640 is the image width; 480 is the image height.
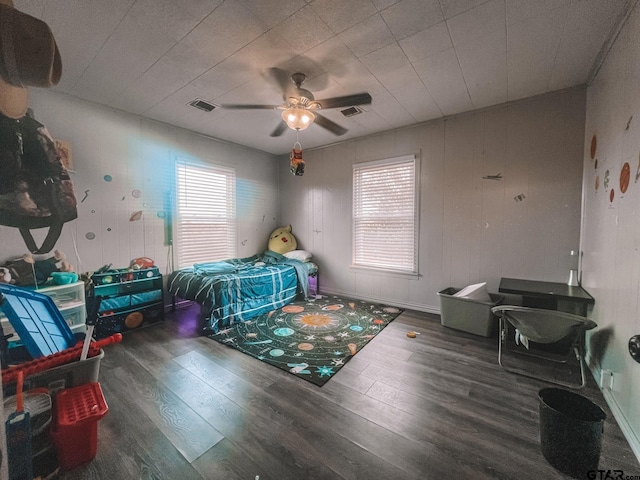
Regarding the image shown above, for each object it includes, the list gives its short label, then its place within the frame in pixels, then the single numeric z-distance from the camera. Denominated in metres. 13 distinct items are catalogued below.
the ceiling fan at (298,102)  2.07
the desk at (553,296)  2.22
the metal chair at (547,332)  1.85
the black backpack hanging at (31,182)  0.69
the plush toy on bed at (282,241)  4.72
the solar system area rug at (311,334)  2.27
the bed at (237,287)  2.98
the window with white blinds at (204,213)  3.70
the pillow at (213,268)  3.52
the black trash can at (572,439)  1.24
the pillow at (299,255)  4.45
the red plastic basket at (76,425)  1.24
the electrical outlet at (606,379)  1.72
